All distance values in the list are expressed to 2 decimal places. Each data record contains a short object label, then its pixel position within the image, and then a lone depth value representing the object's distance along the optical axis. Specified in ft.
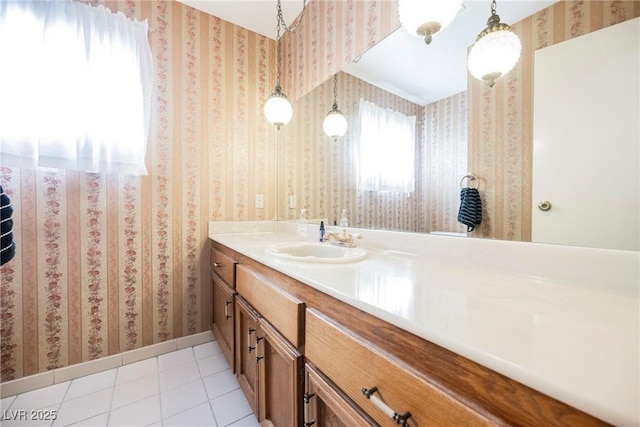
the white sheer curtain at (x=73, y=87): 4.24
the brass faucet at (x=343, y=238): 4.29
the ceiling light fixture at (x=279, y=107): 6.08
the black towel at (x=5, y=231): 3.41
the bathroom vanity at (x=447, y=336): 1.06
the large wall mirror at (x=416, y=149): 2.97
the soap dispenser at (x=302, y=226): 5.40
